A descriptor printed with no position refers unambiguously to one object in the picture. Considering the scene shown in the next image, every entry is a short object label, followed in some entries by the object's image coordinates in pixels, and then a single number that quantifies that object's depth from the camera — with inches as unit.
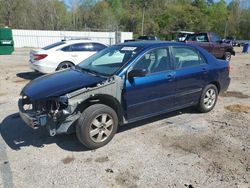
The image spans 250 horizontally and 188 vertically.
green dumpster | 525.2
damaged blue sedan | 115.4
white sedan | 273.7
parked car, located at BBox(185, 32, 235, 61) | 422.1
